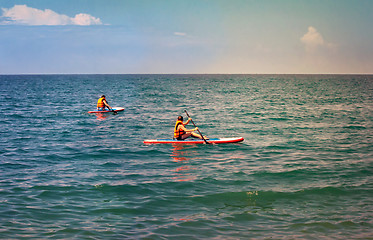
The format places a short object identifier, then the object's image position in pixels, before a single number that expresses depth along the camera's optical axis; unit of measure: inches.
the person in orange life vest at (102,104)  1425.9
